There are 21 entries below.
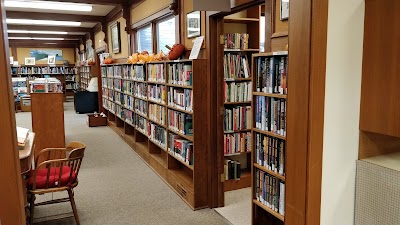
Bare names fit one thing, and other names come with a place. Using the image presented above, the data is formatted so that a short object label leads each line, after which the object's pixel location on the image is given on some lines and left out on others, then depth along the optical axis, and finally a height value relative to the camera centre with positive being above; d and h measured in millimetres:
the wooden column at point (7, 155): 1337 -333
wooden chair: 2883 -950
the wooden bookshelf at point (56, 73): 14741 +150
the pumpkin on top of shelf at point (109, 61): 7914 +356
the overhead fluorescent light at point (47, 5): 6757 +1548
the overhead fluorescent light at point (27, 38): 13531 +1597
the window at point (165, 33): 5035 +680
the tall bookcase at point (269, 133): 2349 -441
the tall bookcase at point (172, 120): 3514 -609
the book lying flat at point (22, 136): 2706 -524
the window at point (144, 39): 6062 +710
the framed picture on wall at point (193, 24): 3758 +608
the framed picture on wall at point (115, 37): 7719 +936
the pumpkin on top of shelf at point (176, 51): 4145 +303
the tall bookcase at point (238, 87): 3910 -153
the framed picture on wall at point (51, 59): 15602 +798
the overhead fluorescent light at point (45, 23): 9492 +1621
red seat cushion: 2930 -950
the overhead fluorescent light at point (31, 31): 11070 +1590
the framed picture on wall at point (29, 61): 15040 +709
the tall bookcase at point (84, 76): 12430 -9
